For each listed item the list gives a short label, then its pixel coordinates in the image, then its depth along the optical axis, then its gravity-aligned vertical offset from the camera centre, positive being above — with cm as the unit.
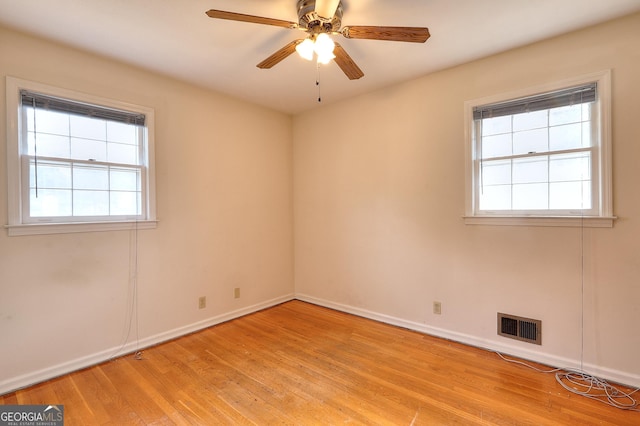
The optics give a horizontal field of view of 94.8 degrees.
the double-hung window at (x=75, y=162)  219 +42
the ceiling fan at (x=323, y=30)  162 +108
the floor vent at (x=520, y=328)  244 -102
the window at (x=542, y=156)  221 +44
